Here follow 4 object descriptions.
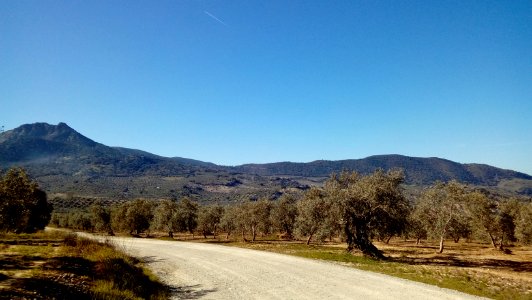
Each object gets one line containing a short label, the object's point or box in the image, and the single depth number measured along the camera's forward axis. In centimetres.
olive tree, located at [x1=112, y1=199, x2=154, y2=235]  9400
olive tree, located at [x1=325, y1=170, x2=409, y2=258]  4416
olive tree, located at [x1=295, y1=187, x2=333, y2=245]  4606
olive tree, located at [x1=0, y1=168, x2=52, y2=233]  3597
